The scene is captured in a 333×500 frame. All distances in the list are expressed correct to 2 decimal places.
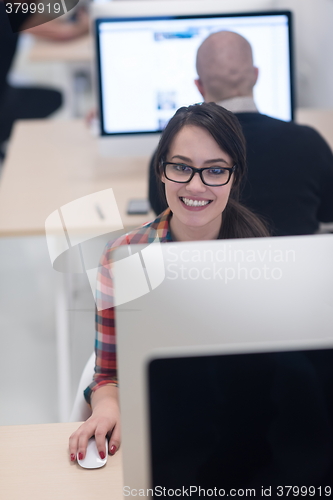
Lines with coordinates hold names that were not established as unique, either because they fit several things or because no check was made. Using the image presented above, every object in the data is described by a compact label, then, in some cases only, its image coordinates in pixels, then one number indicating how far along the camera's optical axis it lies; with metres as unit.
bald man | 2.24
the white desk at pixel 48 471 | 1.72
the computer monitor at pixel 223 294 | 1.55
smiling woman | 1.88
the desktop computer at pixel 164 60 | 2.79
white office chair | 1.93
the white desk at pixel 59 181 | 2.71
